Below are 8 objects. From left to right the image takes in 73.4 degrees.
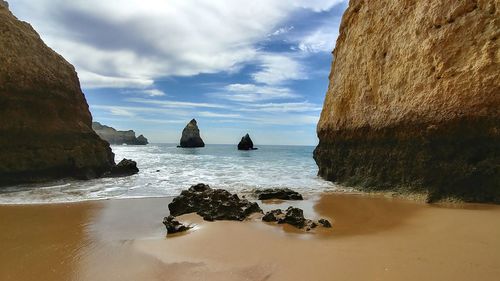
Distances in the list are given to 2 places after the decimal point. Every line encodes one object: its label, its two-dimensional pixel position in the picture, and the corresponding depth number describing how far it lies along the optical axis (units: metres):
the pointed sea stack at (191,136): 78.25
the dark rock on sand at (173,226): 6.68
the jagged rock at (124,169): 19.21
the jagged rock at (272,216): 7.35
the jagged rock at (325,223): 6.90
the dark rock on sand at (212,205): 7.76
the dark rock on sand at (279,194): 11.05
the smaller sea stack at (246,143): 78.00
